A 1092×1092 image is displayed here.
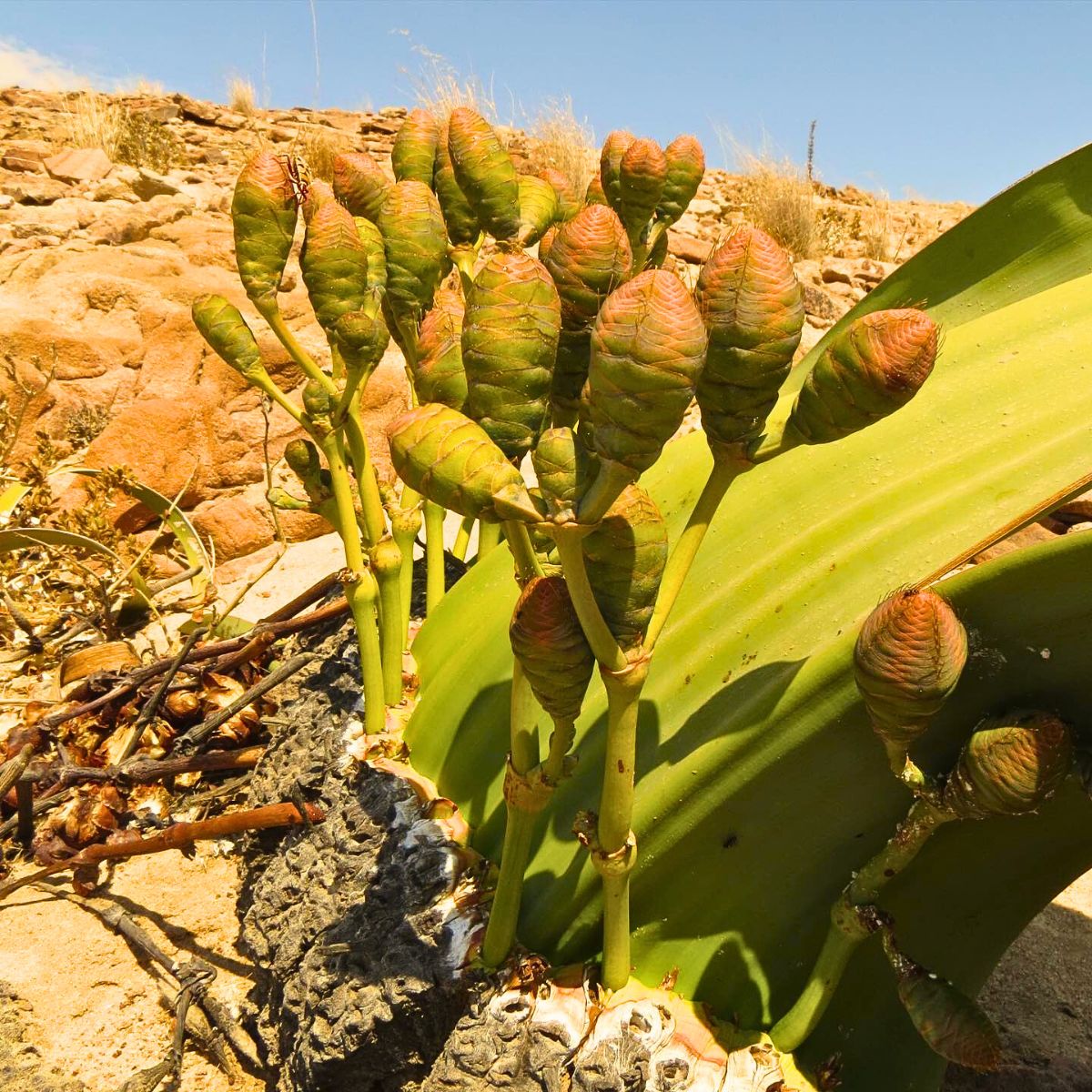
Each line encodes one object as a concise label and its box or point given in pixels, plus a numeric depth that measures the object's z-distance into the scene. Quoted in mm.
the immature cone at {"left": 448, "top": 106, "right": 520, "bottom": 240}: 800
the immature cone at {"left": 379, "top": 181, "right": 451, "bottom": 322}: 833
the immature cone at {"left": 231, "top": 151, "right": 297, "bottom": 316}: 815
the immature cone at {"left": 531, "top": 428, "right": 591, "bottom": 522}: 481
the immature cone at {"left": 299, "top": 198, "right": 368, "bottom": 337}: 746
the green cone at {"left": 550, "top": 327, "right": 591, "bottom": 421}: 606
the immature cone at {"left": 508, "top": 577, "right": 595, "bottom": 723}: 560
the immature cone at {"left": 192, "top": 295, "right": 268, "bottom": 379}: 913
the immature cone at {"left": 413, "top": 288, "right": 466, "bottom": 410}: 614
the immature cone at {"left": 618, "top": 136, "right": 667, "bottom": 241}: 858
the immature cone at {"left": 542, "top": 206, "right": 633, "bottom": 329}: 570
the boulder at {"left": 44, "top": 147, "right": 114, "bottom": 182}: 4703
